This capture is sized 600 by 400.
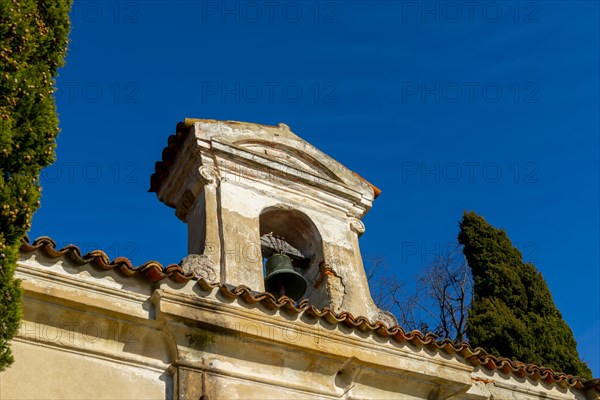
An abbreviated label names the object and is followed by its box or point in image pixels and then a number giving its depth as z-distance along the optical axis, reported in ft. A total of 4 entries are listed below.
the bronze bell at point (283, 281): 29.66
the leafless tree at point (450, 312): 52.85
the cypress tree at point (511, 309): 38.58
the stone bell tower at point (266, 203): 29.37
